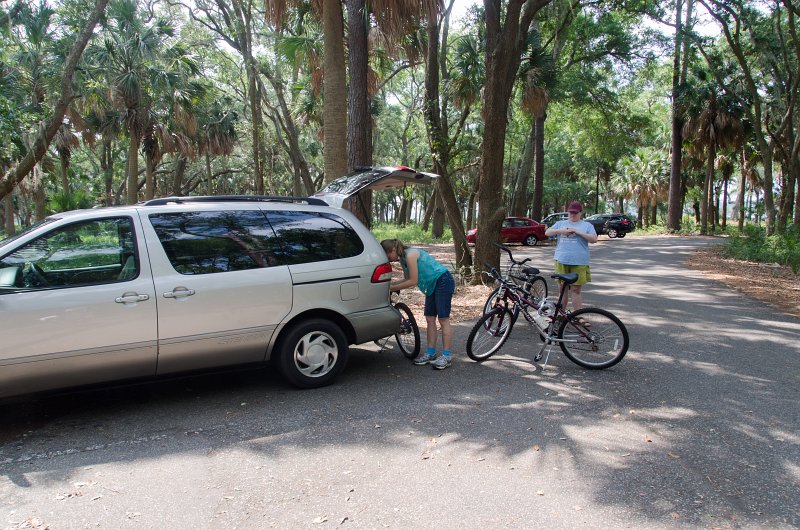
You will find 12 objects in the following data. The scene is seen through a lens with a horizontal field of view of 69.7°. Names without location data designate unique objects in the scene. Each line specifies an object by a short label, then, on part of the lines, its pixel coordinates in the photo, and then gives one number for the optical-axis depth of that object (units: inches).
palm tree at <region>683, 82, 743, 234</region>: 1122.0
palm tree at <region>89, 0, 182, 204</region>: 754.2
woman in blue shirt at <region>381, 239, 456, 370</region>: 237.1
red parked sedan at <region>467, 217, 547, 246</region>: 1053.2
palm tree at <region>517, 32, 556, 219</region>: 687.7
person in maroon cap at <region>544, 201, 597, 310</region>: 280.7
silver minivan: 173.0
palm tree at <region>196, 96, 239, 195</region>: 1142.3
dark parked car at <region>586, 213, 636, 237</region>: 1295.5
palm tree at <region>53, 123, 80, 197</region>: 1051.3
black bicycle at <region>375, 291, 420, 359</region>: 252.2
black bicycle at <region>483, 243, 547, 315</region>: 258.4
